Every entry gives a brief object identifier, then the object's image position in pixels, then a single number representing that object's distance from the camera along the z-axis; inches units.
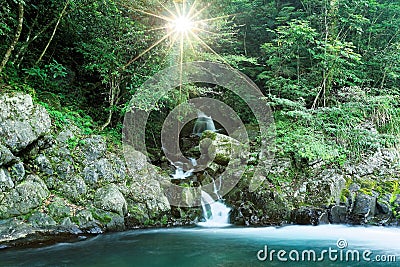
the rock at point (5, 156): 181.5
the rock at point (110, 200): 213.8
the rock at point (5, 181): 177.7
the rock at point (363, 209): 256.7
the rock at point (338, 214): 256.4
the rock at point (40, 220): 179.7
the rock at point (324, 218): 253.6
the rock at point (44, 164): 204.7
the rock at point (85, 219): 196.5
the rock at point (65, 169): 212.5
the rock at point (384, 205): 256.8
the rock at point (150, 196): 238.4
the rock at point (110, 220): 206.1
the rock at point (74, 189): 207.3
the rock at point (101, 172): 223.8
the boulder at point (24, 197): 174.4
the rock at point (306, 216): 253.0
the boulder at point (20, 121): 190.1
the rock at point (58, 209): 189.6
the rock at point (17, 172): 185.2
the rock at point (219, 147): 299.2
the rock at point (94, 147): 235.0
